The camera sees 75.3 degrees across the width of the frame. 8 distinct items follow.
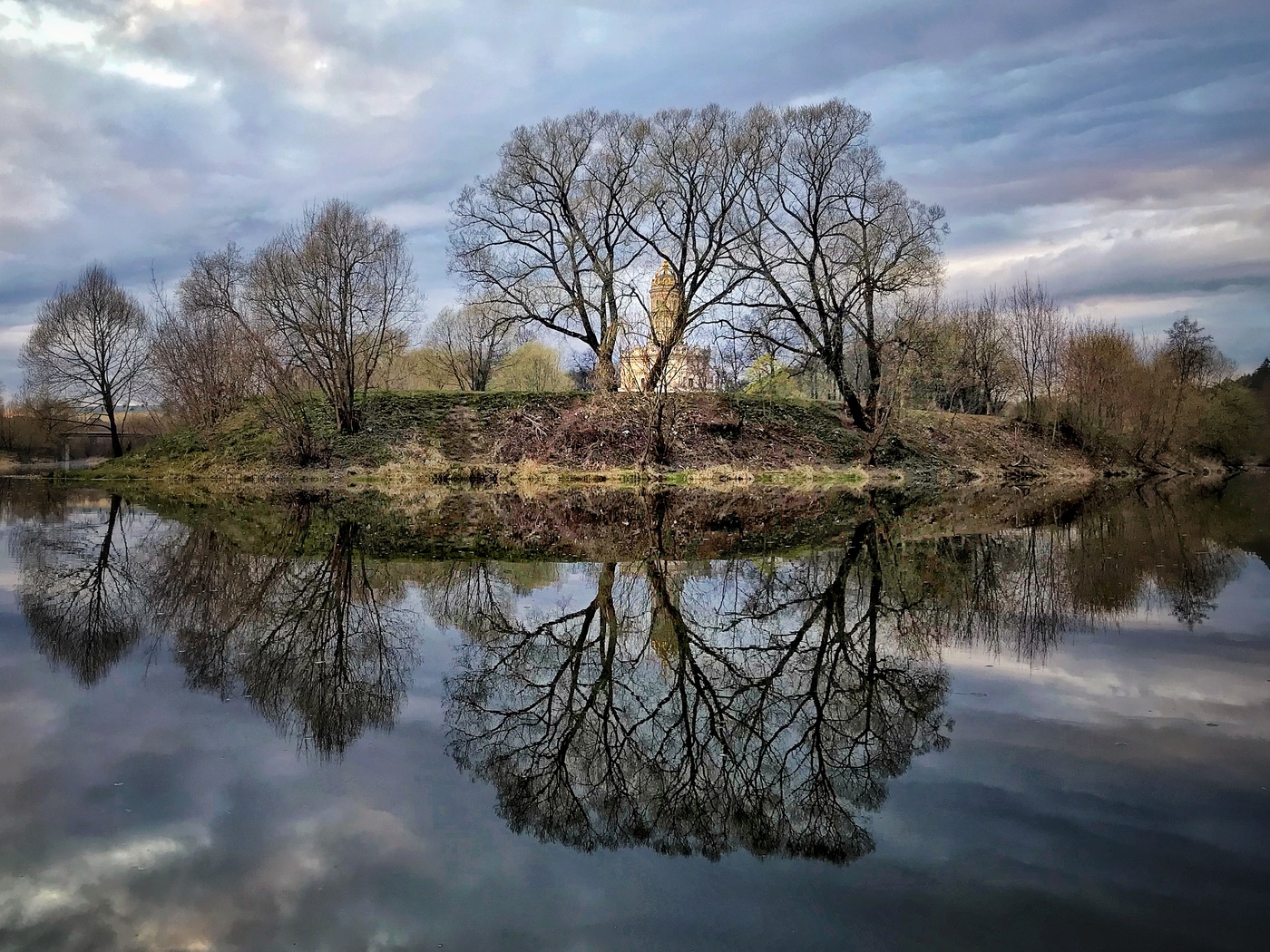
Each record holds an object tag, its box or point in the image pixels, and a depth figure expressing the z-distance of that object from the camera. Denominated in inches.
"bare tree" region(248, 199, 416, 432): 1074.1
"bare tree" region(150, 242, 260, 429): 1187.9
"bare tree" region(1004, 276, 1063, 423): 1611.7
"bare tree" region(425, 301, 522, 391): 1878.7
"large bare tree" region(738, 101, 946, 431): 1170.0
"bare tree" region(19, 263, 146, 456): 1489.9
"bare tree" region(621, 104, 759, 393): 1175.0
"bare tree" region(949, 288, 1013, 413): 1727.4
